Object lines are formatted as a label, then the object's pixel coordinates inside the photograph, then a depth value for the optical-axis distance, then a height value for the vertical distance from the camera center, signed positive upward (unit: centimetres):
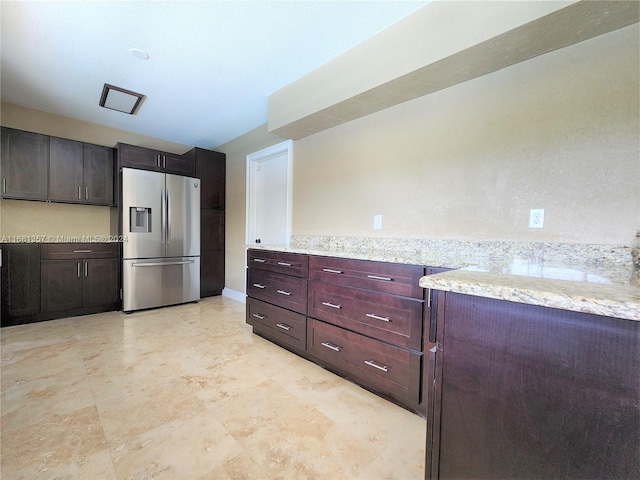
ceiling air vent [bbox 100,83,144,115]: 279 +146
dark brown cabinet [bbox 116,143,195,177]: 344 +96
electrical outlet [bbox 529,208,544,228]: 156 +11
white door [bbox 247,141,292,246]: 343 +50
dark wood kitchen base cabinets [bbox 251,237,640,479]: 57 -36
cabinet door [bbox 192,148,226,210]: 412 +87
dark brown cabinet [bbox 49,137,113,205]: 321 +70
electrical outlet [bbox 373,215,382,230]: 233 +10
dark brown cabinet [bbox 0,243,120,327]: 289 -64
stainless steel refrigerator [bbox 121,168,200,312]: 338 -14
